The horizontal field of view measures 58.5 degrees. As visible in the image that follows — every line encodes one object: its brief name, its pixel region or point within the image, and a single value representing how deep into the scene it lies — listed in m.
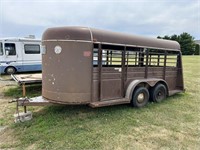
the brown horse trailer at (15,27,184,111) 4.09
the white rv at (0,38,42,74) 11.11
